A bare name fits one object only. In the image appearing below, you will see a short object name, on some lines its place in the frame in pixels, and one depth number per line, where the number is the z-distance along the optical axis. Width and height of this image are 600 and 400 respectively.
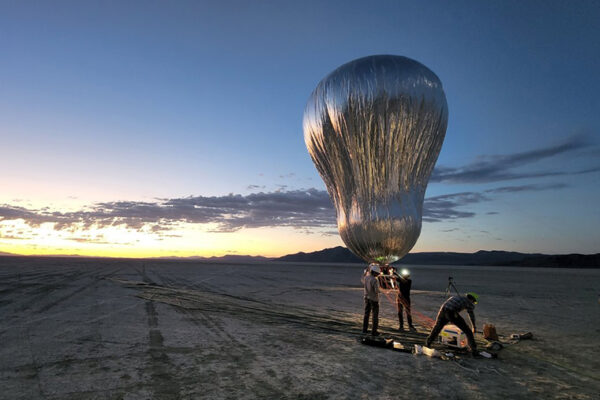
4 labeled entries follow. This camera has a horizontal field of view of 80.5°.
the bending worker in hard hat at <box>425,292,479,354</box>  7.14
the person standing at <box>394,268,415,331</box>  9.90
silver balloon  7.60
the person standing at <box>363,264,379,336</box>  8.53
